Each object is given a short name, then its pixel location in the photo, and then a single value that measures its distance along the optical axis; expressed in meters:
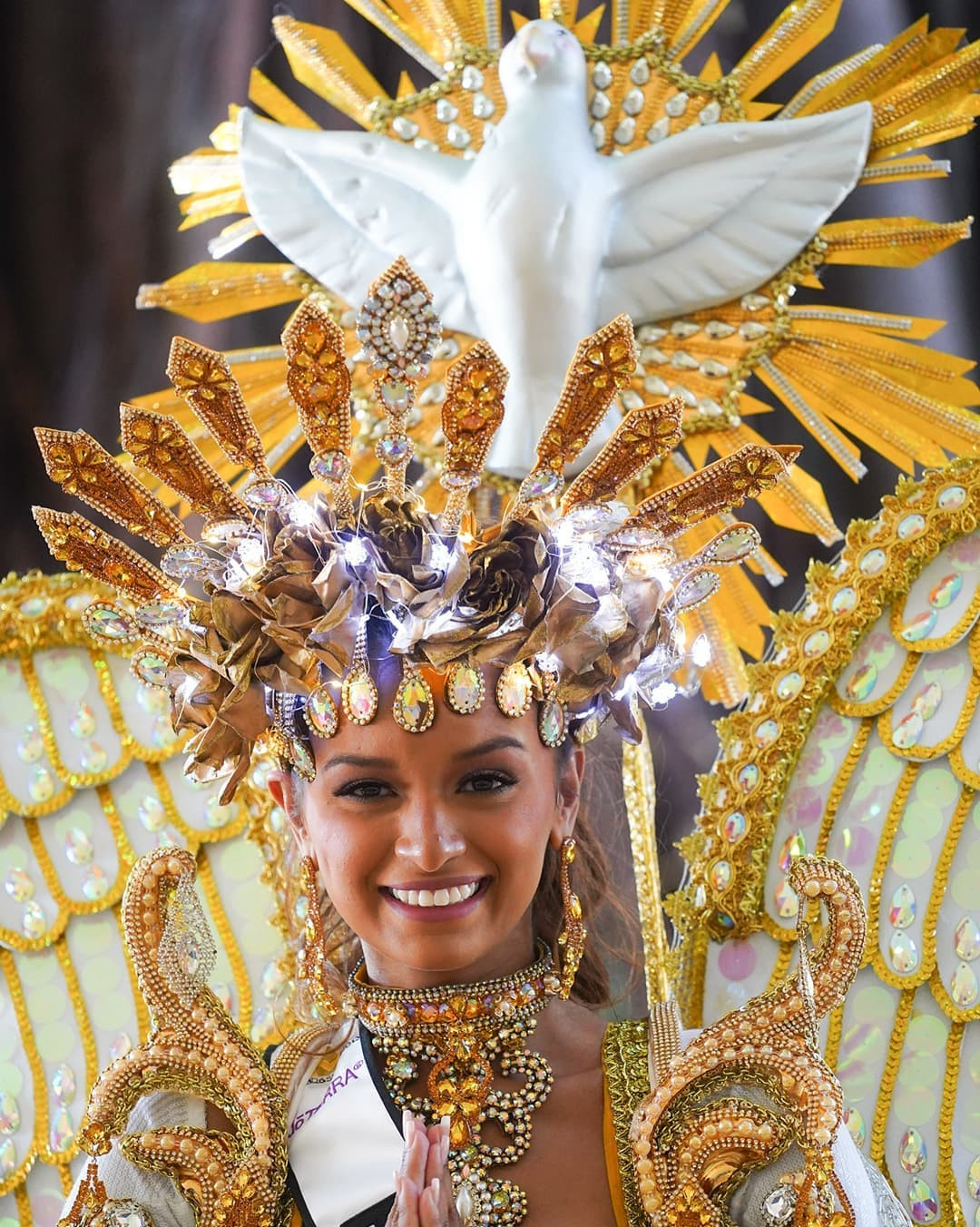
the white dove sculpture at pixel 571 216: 5.18
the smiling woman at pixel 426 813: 4.83
